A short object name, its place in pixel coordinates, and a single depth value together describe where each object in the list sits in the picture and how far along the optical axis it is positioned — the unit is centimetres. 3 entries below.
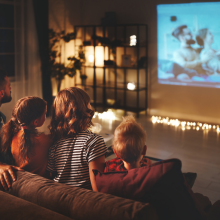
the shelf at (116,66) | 601
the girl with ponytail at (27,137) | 160
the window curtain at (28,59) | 537
